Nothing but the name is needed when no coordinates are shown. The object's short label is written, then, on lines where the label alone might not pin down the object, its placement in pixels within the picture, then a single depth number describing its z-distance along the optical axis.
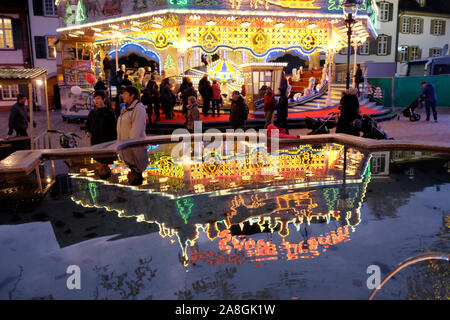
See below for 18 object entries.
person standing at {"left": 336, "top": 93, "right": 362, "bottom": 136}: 9.15
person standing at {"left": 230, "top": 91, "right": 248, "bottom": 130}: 11.15
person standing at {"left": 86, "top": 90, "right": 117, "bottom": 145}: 6.95
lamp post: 10.14
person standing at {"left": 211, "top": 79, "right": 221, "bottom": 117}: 16.02
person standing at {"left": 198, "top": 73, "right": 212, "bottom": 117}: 15.43
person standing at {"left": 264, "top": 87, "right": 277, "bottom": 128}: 12.16
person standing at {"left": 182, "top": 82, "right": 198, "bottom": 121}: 13.82
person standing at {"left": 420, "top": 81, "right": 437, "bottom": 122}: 16.67
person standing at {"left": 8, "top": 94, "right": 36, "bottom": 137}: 10.53
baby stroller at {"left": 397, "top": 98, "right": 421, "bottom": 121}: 17.16
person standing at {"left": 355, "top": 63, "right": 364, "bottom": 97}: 19.36
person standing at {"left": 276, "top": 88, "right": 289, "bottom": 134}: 11.91
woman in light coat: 6.58
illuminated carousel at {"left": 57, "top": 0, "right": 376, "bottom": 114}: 16.44
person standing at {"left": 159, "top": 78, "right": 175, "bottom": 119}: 15.43
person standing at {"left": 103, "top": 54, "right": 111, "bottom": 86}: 19.58
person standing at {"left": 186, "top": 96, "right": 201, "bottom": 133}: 10.49
